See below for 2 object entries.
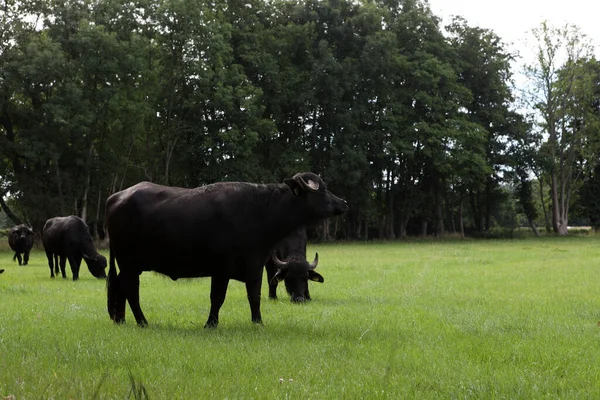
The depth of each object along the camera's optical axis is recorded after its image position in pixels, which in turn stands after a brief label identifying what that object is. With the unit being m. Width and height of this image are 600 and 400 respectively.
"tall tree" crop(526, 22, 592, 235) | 57.19
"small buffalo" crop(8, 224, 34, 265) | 26.41
